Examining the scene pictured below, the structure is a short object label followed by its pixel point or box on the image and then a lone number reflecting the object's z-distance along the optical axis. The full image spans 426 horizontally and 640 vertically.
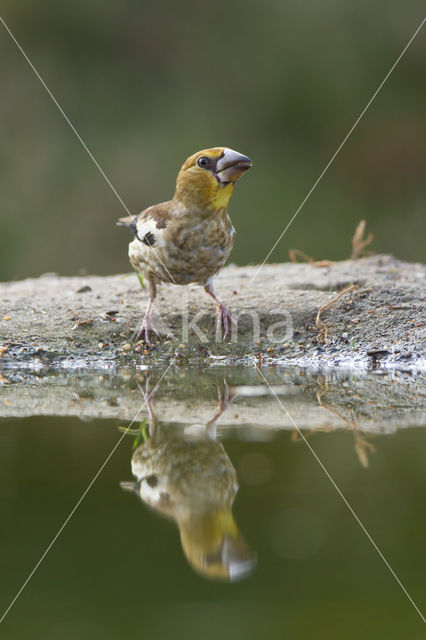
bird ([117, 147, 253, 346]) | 8.27
